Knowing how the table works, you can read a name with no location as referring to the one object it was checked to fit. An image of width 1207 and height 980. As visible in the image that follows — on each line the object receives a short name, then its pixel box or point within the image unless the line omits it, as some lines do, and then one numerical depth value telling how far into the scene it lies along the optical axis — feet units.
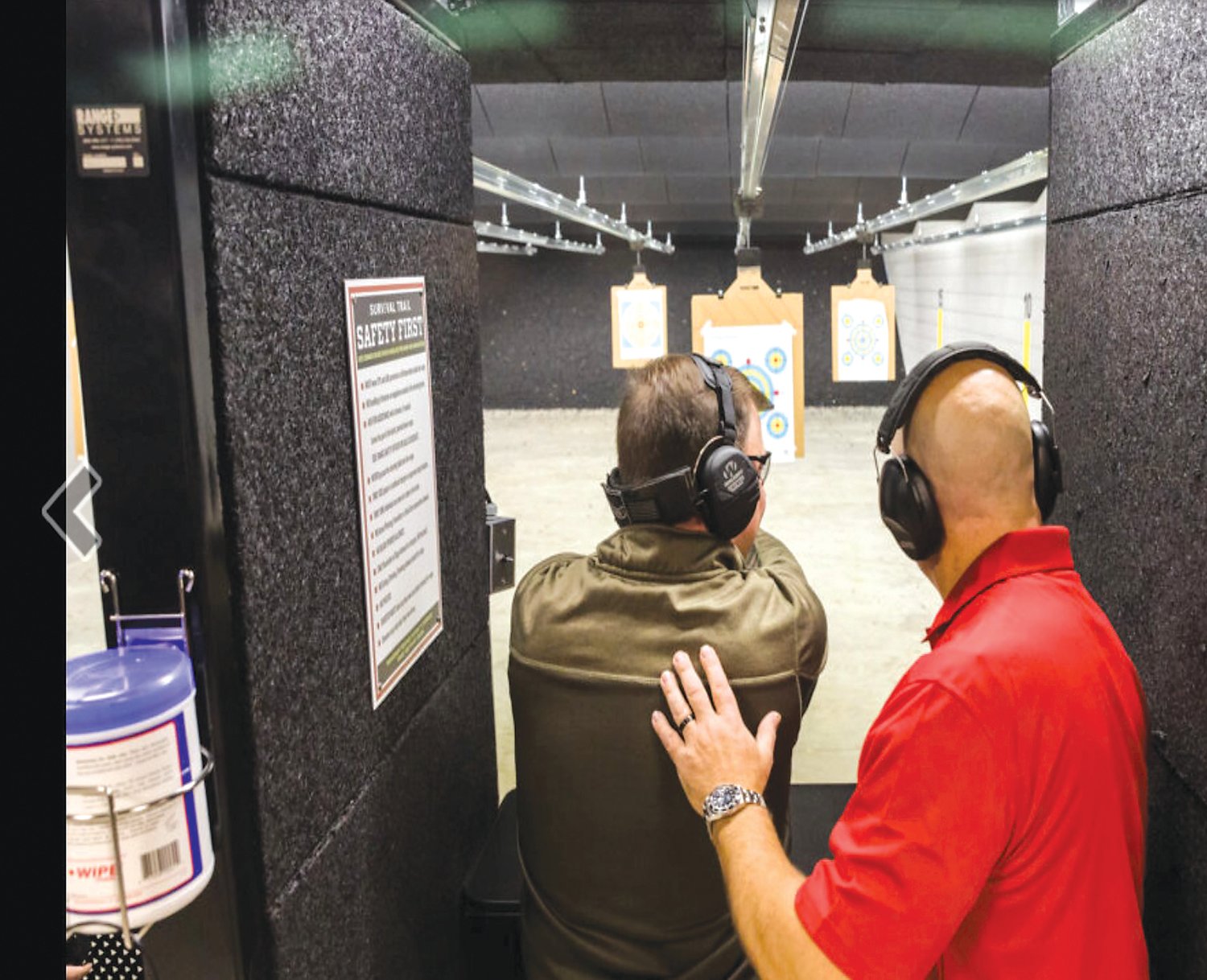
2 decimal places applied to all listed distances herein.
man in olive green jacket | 4.58
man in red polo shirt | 3.31
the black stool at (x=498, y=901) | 5.80
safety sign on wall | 4.11
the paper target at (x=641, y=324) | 35.27
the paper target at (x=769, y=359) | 16.78
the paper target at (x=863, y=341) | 29.25
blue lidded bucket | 2.41
